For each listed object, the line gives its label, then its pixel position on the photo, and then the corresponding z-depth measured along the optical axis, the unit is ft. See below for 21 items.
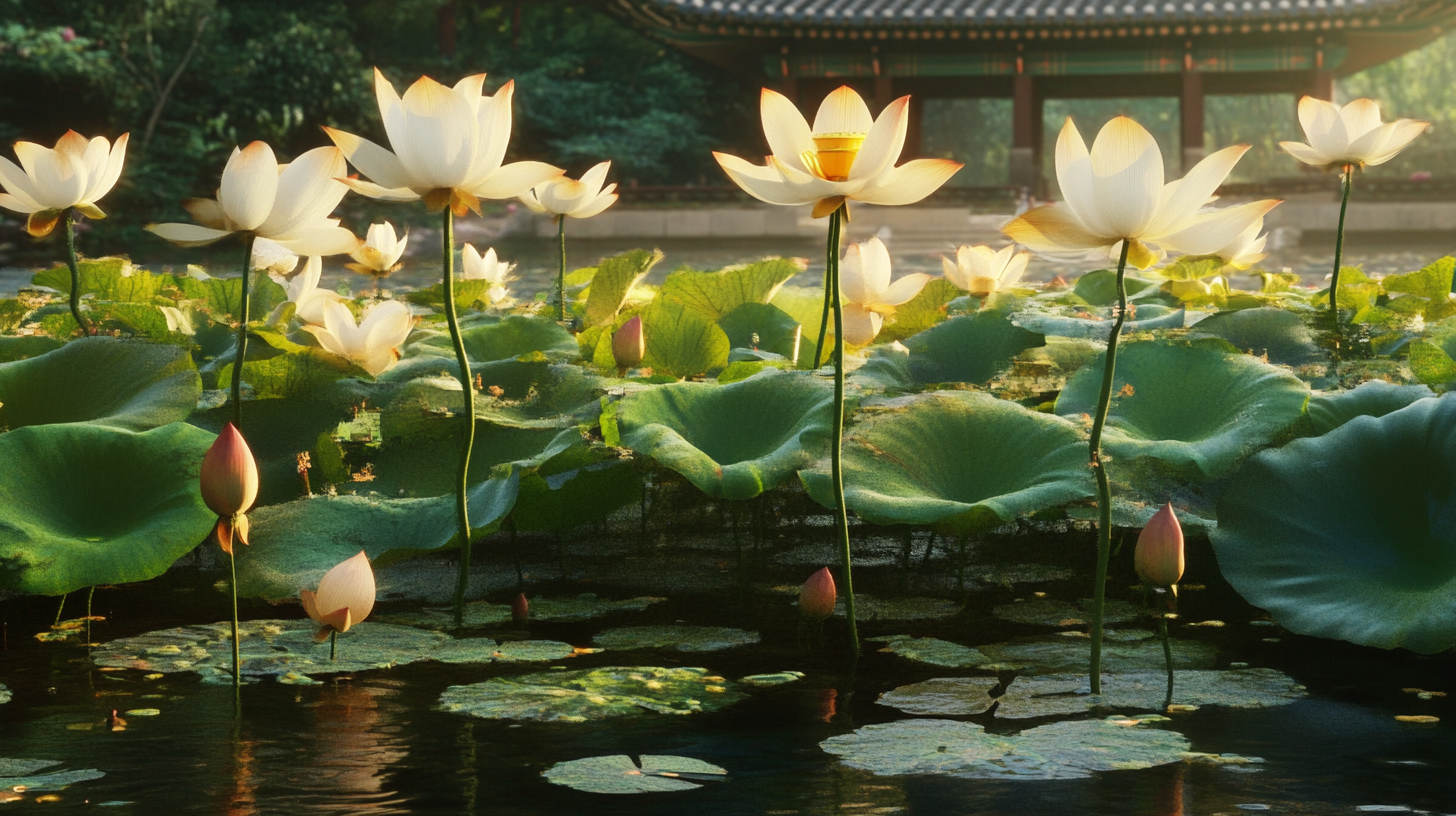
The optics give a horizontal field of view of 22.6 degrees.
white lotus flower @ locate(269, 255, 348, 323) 16.71
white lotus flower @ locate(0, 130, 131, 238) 15.89
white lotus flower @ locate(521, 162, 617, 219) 17.28
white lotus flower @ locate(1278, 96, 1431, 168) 16.61
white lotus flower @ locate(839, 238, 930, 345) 16.48
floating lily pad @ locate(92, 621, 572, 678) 14.25
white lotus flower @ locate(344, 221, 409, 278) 17.94
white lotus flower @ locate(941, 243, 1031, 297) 17.70
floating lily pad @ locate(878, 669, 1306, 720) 13.74
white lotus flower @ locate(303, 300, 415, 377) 15.75
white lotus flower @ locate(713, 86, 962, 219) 13.83
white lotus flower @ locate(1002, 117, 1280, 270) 13.70
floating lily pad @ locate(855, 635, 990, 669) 14.26
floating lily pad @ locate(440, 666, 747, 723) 13.72
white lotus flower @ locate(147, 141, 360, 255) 14.26
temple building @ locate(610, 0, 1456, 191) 96.54
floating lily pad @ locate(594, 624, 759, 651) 14.53
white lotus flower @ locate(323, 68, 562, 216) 14.01
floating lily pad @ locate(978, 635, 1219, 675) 14.22
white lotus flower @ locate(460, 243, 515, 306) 19.35
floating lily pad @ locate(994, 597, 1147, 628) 14.86
